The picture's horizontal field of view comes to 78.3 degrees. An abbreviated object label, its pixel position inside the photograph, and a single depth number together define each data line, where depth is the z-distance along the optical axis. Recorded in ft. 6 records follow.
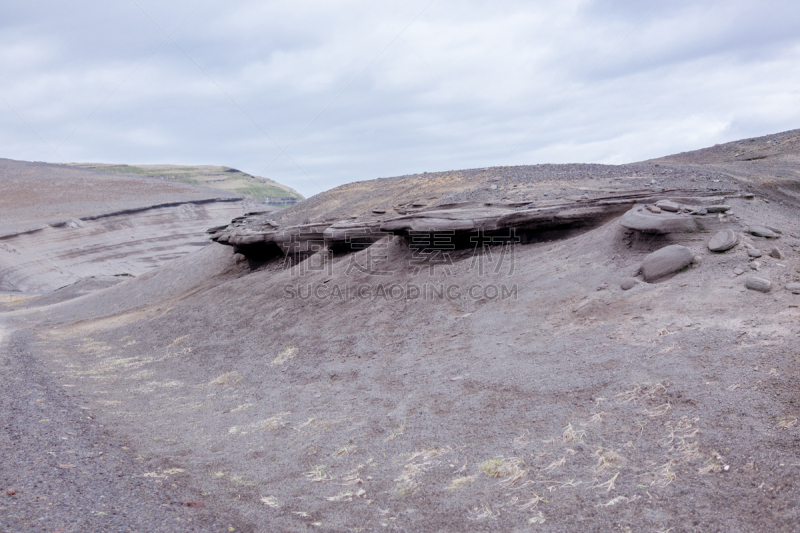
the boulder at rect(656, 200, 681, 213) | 28.48
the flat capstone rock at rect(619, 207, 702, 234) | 27.17
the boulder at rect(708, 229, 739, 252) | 24.71
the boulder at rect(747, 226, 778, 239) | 25.72
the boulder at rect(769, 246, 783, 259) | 23.73
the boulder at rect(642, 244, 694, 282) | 24.85
